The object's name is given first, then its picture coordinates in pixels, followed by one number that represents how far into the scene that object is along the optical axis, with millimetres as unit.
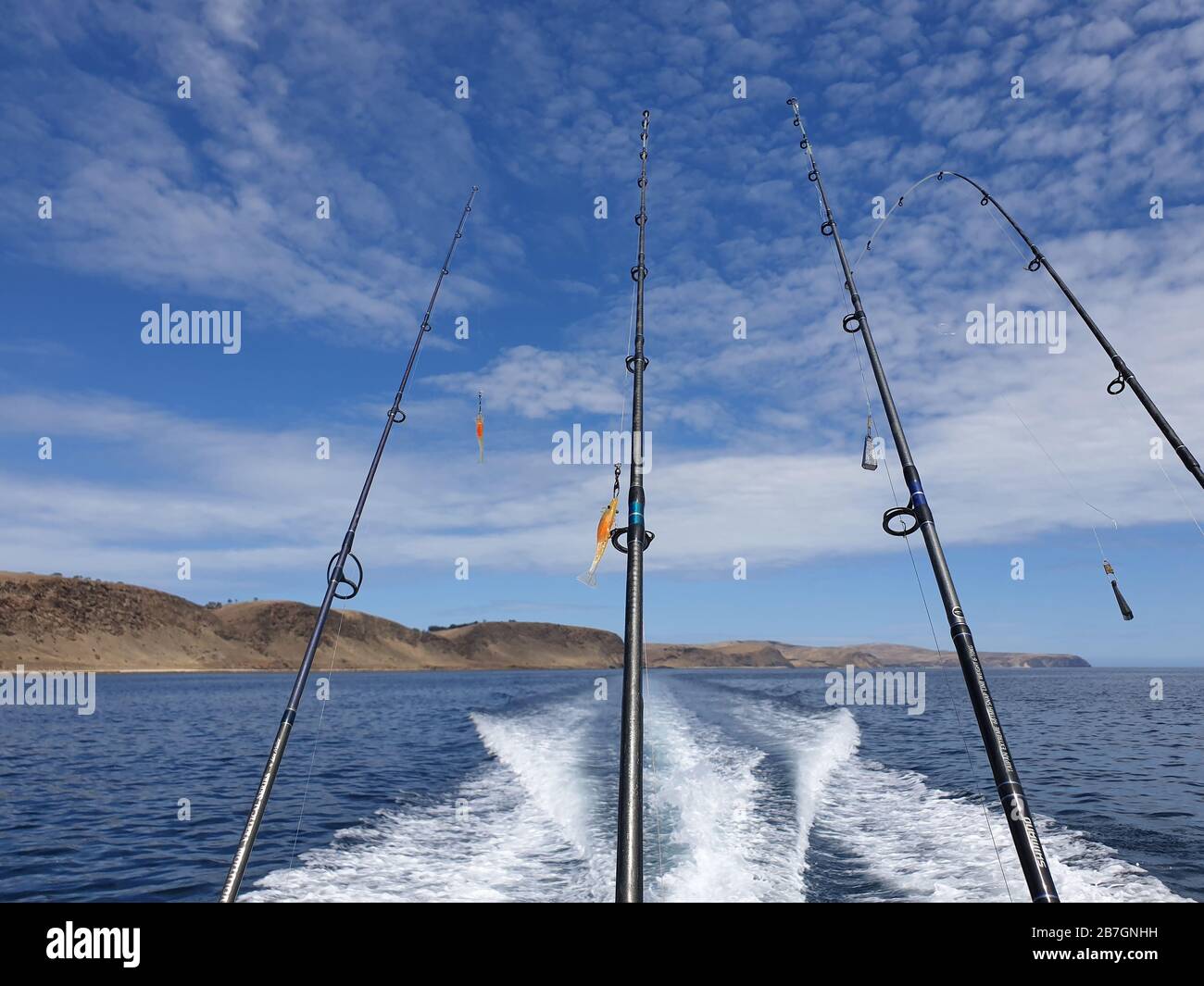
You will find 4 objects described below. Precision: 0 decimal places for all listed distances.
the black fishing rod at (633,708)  2680
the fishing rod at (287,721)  4539
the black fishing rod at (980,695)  3049
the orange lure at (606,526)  5527
